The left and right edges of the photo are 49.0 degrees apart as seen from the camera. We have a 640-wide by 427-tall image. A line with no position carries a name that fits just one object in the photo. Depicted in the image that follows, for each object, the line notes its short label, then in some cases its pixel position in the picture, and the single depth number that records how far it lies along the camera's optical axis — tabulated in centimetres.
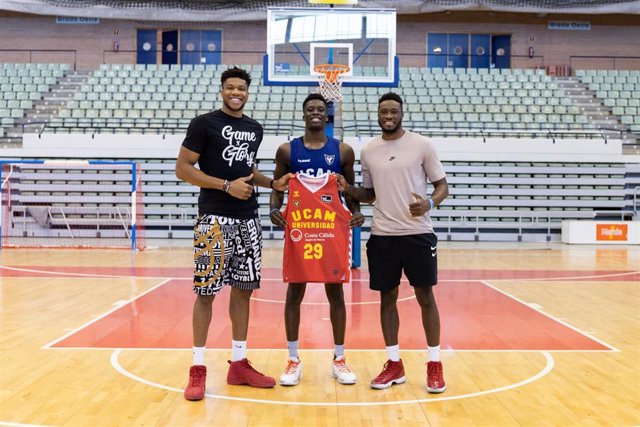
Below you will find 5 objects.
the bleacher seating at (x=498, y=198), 1678
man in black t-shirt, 387
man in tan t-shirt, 404
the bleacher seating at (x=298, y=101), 1781
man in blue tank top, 415
